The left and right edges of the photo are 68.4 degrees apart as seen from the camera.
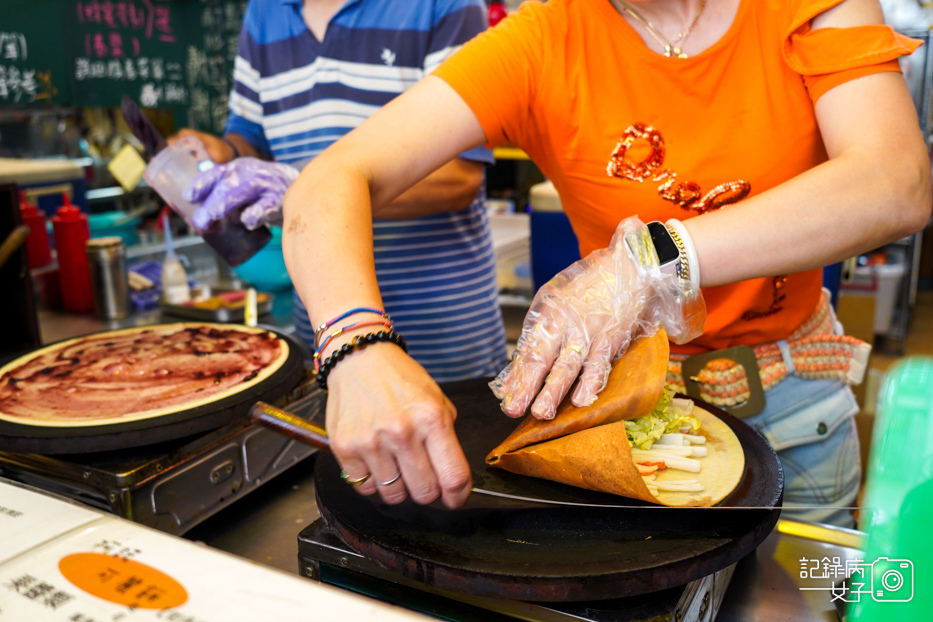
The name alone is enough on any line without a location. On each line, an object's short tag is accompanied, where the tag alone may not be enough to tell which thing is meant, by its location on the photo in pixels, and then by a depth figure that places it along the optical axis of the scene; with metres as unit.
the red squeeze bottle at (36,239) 2.26
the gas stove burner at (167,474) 0.95
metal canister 2.10
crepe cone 0.92
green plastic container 0.41
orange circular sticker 0.60
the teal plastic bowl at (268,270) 2.25
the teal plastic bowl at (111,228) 3.77
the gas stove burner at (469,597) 0.73
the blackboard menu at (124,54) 4.09
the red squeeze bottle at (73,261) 2.21
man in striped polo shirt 1.57
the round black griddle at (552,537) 0.69
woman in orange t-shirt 0.92
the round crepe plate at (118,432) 0.97
